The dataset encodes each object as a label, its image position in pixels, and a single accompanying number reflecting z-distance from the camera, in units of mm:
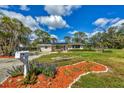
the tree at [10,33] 10185
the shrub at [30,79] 2677
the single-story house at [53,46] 16909
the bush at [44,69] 2821
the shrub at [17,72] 2994
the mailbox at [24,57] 2742
